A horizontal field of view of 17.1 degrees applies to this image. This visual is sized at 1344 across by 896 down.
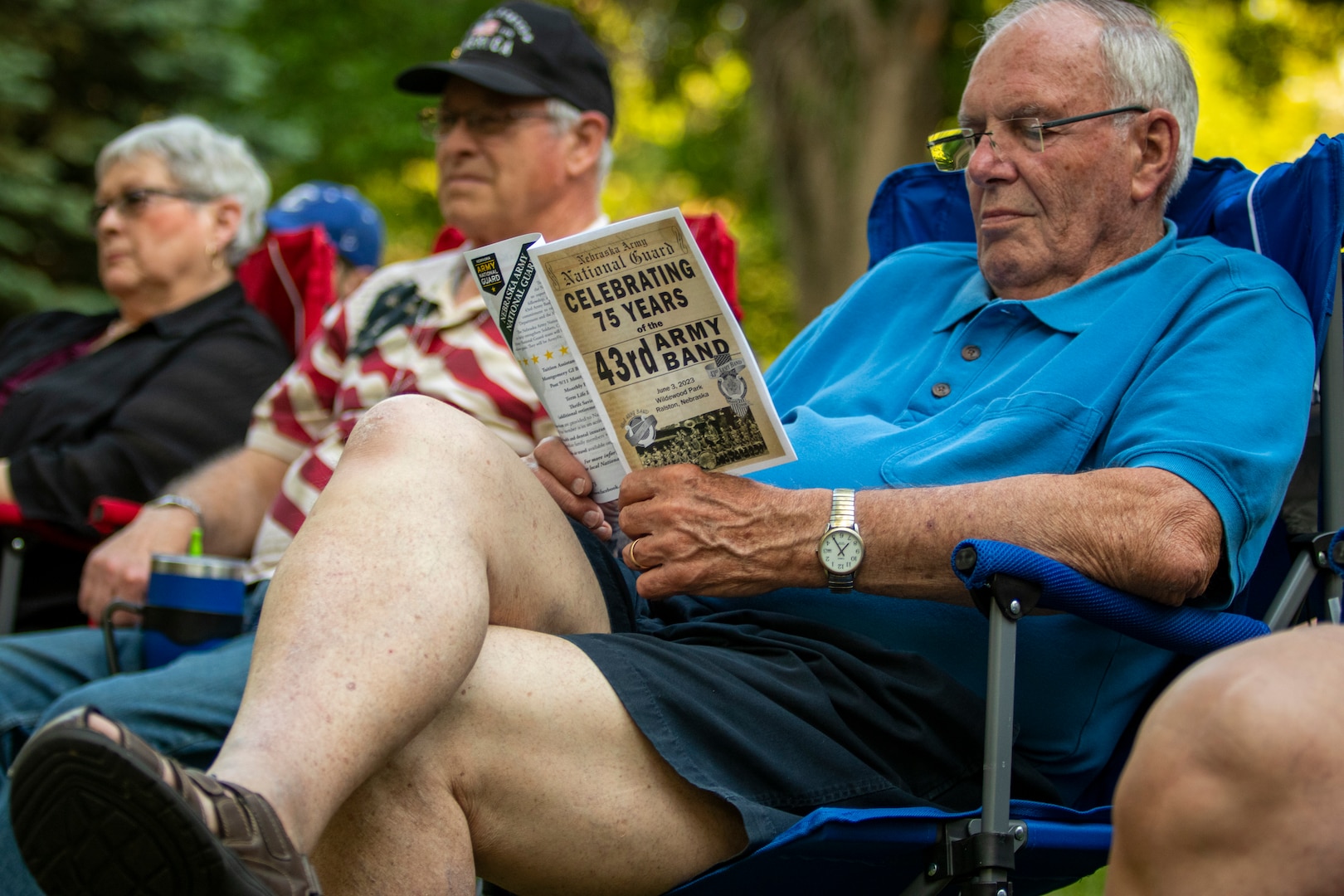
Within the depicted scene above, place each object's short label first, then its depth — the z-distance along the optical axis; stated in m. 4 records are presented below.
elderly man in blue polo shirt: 3.40
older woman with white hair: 4.49
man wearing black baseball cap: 4.24
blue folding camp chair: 3.51
